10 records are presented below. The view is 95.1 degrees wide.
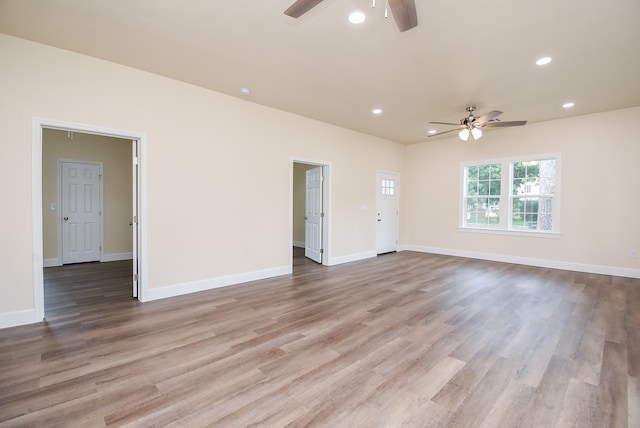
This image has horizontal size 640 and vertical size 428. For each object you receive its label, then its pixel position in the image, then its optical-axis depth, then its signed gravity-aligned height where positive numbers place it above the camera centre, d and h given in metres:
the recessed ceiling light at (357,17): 2.55 +1.69
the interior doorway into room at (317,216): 6.01 -0.20
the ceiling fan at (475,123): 4.41 +1.34
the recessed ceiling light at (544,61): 3.29 +1.70
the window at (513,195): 5.86 +0.31
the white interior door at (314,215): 6.15 -0.20
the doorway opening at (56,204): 3.10 -0.03
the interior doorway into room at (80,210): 5.92 -0.15
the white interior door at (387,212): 7.29 -0.12
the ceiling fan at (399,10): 1.83 +1.27
